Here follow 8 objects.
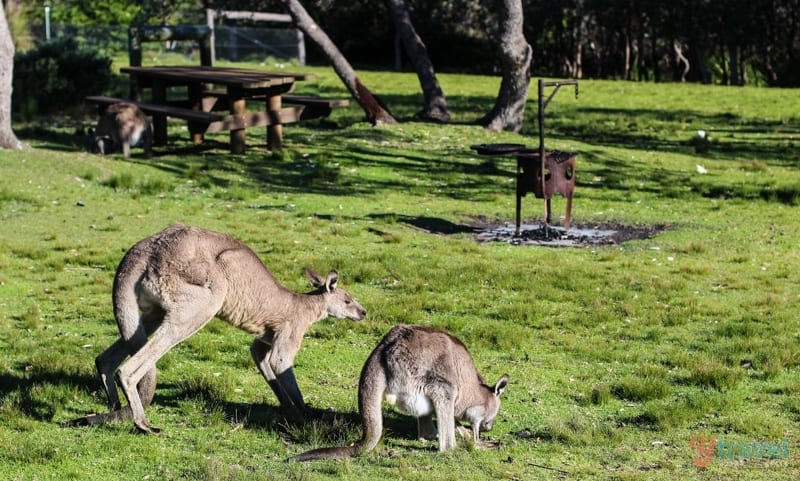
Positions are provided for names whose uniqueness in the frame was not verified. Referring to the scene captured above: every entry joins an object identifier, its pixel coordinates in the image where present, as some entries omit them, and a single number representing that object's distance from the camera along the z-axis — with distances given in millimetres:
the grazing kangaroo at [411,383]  6148
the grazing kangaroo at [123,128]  17219
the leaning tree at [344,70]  20578
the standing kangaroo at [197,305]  6531
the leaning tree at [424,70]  21734
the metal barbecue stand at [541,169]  12492
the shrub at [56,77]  22594
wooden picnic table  17328
